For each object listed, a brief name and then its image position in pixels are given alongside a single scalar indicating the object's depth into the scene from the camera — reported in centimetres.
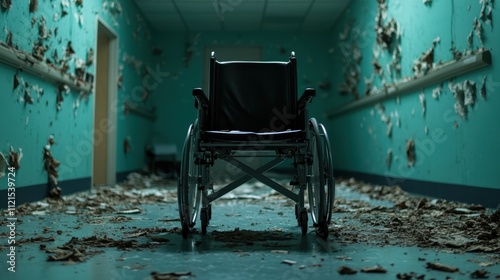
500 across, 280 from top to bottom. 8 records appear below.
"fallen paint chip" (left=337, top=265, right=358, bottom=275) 155
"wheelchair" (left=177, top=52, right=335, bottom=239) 220
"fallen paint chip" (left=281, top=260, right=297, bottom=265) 168
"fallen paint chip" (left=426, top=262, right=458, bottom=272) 157
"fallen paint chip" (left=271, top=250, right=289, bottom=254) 187
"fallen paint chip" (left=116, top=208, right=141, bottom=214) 318
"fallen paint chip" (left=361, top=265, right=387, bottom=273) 157
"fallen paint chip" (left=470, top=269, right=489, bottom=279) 149
